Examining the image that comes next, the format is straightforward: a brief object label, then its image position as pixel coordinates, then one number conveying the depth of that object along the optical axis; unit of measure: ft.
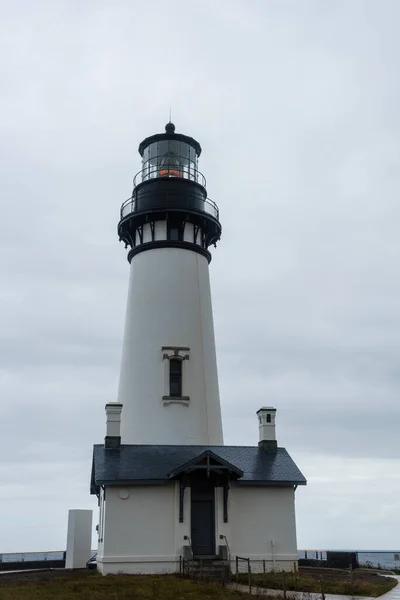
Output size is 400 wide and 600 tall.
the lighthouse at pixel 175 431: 76.43
